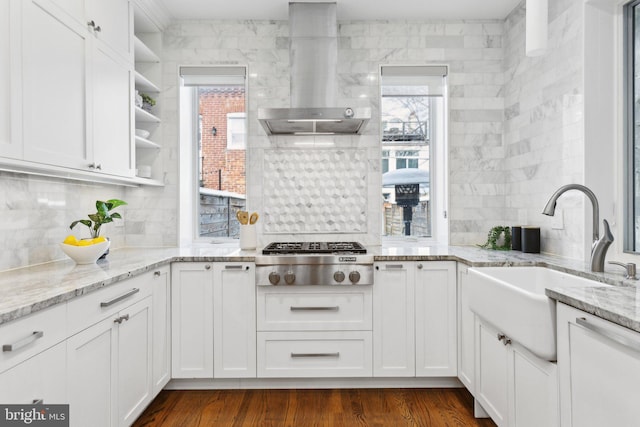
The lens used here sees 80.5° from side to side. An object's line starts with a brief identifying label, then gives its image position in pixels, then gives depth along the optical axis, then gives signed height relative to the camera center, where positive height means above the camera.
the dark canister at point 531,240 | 2.56 -0.17
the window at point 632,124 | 2.03 +0.50
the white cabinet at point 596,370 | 1.07 -0.49
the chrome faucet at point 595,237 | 1.79 -0.11
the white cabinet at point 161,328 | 2.30 -0.72
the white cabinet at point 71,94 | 1.68 +0.63
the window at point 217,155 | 3.37 +0.53
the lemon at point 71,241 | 2.09 -0.15
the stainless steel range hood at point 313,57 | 2.87 +1.20
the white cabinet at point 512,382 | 1.53 -0.79
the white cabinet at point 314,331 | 2.55 -0.79
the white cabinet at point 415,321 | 2.57 -0.72
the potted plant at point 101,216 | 2.31 -0.01
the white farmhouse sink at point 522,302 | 1.46 -0.39
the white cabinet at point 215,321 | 2.54 -0.72
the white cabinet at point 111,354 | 1.52 -0.66
